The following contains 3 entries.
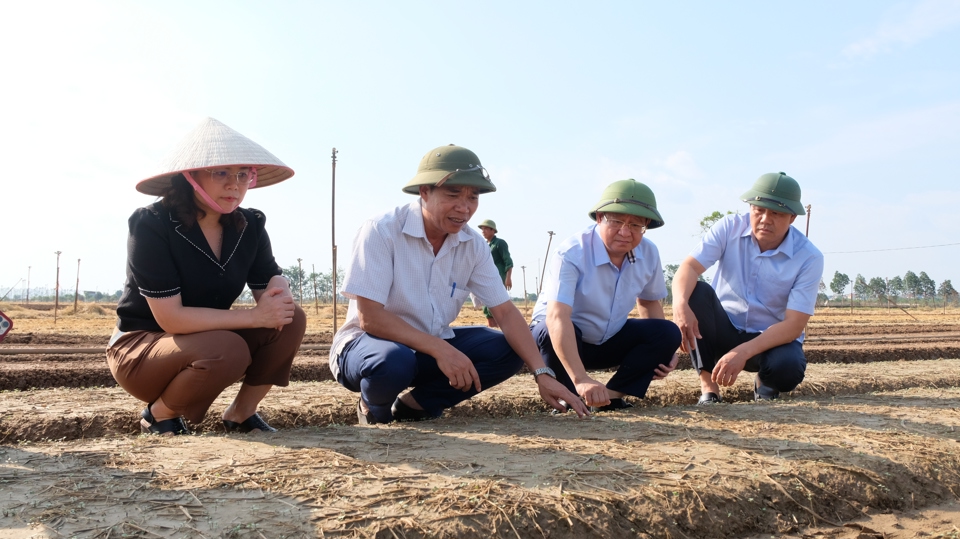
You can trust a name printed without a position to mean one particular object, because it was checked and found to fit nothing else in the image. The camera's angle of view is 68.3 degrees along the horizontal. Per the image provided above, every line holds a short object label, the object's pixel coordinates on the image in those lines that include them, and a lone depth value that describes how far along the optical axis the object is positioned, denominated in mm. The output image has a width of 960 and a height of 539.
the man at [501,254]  9117
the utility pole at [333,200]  11414
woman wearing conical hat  2713
